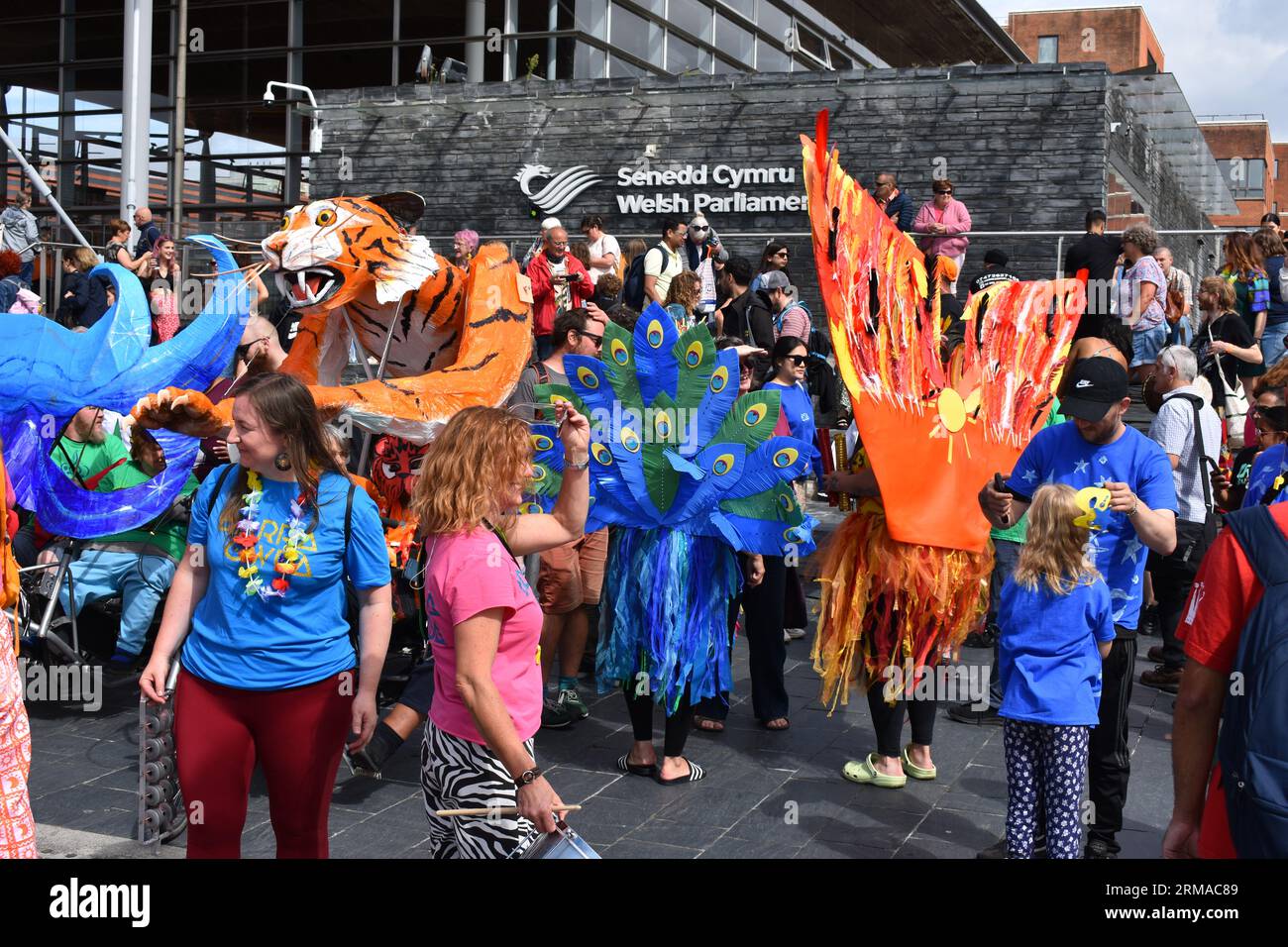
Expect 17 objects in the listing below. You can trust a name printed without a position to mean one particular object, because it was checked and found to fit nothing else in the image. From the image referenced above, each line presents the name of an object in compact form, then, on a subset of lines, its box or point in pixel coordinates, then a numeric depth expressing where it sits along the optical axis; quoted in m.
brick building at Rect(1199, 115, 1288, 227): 53.66
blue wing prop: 5.57
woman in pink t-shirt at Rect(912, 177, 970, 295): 12.26
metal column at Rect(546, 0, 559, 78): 18.42
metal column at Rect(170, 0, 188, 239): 19.67
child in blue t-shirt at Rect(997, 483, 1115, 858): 4.14
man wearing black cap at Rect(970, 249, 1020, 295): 10.05
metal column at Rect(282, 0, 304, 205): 20.03
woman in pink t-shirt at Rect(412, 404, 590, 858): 3.01
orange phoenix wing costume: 5.11
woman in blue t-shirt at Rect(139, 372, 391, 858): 3.50
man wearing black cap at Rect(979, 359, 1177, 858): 4.32
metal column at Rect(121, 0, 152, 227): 15.58
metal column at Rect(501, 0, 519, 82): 18.86
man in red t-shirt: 2.60
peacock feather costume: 5.42
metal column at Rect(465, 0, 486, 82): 19.09
